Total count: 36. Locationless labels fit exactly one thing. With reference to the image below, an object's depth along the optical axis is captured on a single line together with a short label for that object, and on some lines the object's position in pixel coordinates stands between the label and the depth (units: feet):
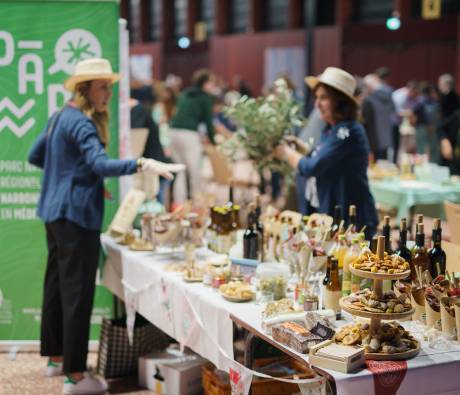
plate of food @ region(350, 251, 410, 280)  9.11
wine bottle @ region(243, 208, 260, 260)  13.42
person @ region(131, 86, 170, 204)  21.58
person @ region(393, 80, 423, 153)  44.71
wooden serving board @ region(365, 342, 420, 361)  9.20
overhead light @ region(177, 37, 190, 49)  76.69
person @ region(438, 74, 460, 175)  33.58
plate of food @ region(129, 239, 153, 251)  15.16
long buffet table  9.02
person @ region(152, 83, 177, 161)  31.94
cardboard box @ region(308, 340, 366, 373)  8.86
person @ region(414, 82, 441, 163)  38.21
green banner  15.88
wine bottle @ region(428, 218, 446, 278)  11.25
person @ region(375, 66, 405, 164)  36.61
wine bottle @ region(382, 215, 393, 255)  11.10
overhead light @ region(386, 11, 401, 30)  52.17
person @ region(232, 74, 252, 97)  49.47
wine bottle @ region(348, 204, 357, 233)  12.60
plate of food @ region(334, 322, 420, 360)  9.23
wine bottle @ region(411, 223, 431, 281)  11.24
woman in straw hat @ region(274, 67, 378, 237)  14.76
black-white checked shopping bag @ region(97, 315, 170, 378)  15.16
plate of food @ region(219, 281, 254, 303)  11.59
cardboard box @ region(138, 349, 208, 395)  14.01
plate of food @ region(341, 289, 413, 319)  9.15
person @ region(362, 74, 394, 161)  33.14
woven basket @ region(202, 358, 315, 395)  12.12
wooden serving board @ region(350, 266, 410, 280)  9.05
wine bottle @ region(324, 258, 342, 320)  10.94
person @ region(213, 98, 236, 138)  35.04
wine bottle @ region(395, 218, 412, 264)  11.50
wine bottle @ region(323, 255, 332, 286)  11.09
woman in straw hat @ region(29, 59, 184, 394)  13.70
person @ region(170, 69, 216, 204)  30.94
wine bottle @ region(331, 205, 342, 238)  12.89
